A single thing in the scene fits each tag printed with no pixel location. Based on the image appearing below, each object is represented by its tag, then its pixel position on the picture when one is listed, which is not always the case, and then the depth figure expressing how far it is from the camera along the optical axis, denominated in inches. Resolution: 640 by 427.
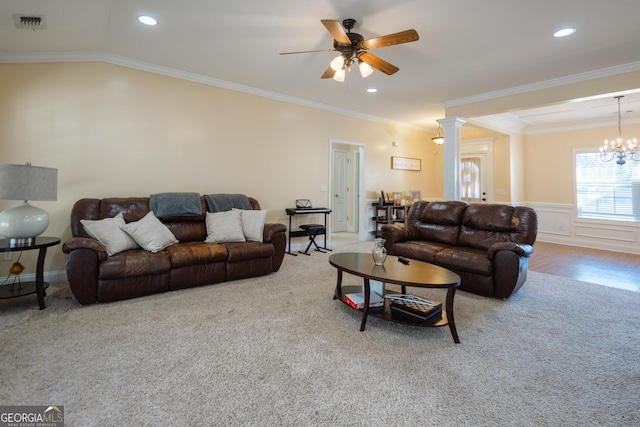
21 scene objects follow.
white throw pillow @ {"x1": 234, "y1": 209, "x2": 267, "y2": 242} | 152.2
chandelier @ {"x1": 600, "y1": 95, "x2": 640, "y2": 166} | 218.4
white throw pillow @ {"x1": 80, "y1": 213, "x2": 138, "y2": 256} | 119.0
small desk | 203.9
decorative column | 213.5
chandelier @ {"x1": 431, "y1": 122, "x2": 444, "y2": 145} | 258.8
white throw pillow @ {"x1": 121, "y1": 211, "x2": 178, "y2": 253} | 127.2
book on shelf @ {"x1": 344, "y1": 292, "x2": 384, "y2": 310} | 100.3
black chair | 205.9
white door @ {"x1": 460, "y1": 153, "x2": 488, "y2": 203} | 291.6
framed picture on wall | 282.0
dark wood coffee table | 87.2
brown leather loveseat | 119.6
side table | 101.0
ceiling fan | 100.1
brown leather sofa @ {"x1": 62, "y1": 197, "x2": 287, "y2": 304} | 107.9
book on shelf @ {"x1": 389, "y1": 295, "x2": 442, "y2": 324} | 90.1
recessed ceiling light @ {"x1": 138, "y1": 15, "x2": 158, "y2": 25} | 112.2
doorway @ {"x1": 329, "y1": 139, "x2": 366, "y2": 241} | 303.6
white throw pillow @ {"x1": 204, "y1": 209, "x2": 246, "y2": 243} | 147.1
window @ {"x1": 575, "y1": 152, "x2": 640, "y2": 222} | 229.1
